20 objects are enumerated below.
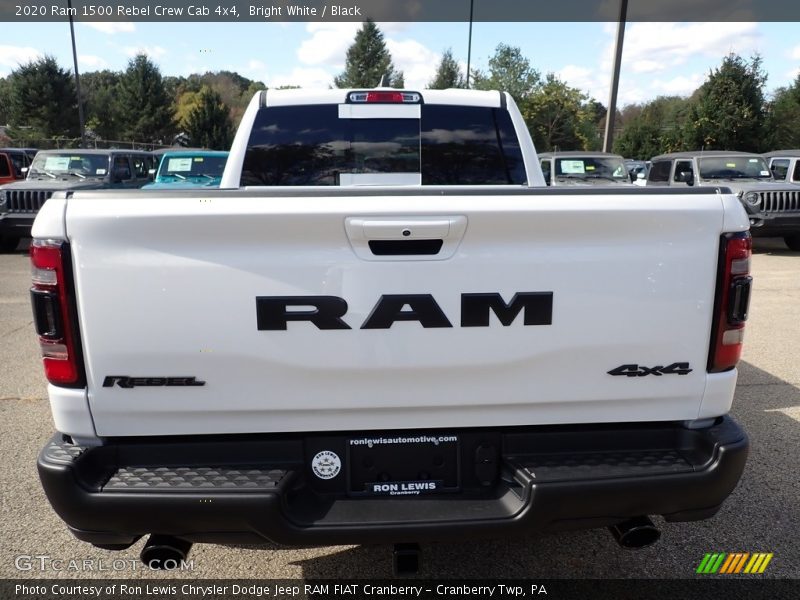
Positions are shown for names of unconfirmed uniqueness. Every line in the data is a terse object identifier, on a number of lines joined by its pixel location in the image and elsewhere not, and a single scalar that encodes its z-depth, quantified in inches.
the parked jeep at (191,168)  466.0
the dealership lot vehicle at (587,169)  532.4
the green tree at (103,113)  1933.6
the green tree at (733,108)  1100.3
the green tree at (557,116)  1667.1
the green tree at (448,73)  2276.1
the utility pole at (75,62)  930.8
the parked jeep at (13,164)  606.2
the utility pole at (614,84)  650.8
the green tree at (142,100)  1840.6
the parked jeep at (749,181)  466.6
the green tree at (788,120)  1349.7
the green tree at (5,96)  1696.4
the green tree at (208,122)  1790.1
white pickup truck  75.9
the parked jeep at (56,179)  459.8
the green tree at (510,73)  1980.8
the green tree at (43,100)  1592.0
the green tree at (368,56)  2321.6
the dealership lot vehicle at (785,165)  572.1
